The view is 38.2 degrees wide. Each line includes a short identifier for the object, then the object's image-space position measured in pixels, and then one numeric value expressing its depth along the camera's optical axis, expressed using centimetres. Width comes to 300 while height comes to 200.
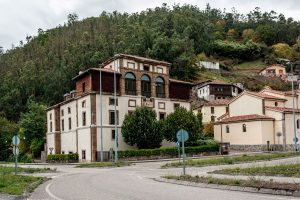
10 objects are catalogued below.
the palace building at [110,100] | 5497
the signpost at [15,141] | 2909
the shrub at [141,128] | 5394
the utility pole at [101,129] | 5162
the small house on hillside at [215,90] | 9981
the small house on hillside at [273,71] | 13340
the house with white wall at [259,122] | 6112
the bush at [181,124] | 5658
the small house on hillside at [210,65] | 12748
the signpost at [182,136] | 2433
